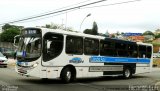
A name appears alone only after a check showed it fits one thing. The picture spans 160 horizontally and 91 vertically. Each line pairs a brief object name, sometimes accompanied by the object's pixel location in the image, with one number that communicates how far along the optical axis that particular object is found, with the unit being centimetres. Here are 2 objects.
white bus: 1176
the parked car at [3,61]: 2122
